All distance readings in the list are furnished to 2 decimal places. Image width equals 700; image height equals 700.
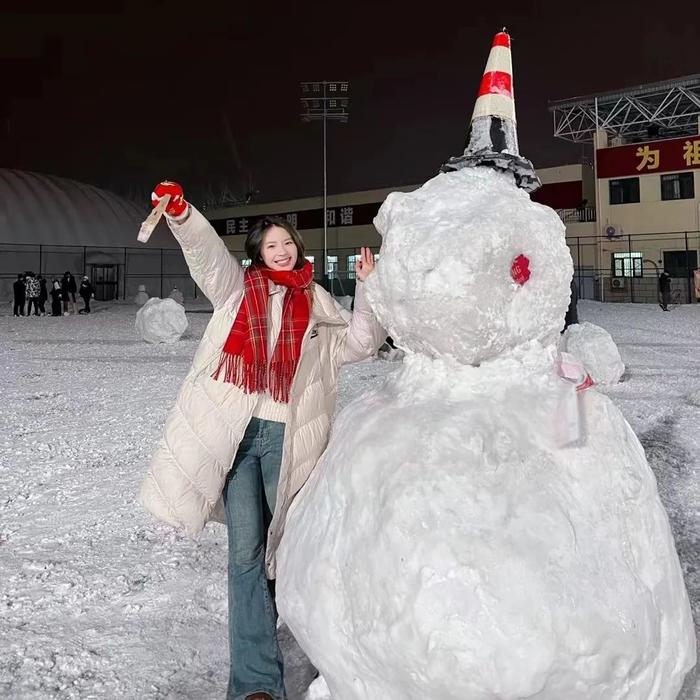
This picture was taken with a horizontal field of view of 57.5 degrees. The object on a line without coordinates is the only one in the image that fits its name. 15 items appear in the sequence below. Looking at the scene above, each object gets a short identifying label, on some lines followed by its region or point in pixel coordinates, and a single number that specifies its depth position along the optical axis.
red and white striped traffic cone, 2.11
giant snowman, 1.41
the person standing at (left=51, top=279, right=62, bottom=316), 19.36
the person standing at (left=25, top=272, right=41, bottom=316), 19.17
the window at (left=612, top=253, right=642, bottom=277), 24.72
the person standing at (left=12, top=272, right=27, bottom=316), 19.60
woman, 2.14
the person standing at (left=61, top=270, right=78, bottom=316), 19.86
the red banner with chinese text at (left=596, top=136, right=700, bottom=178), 23.91
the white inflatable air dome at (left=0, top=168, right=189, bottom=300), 28.89
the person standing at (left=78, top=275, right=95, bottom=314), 20.67
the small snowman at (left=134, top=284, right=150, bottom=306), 23.99
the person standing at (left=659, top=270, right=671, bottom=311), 19.75
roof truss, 23.44
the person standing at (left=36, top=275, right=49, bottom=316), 19.86
